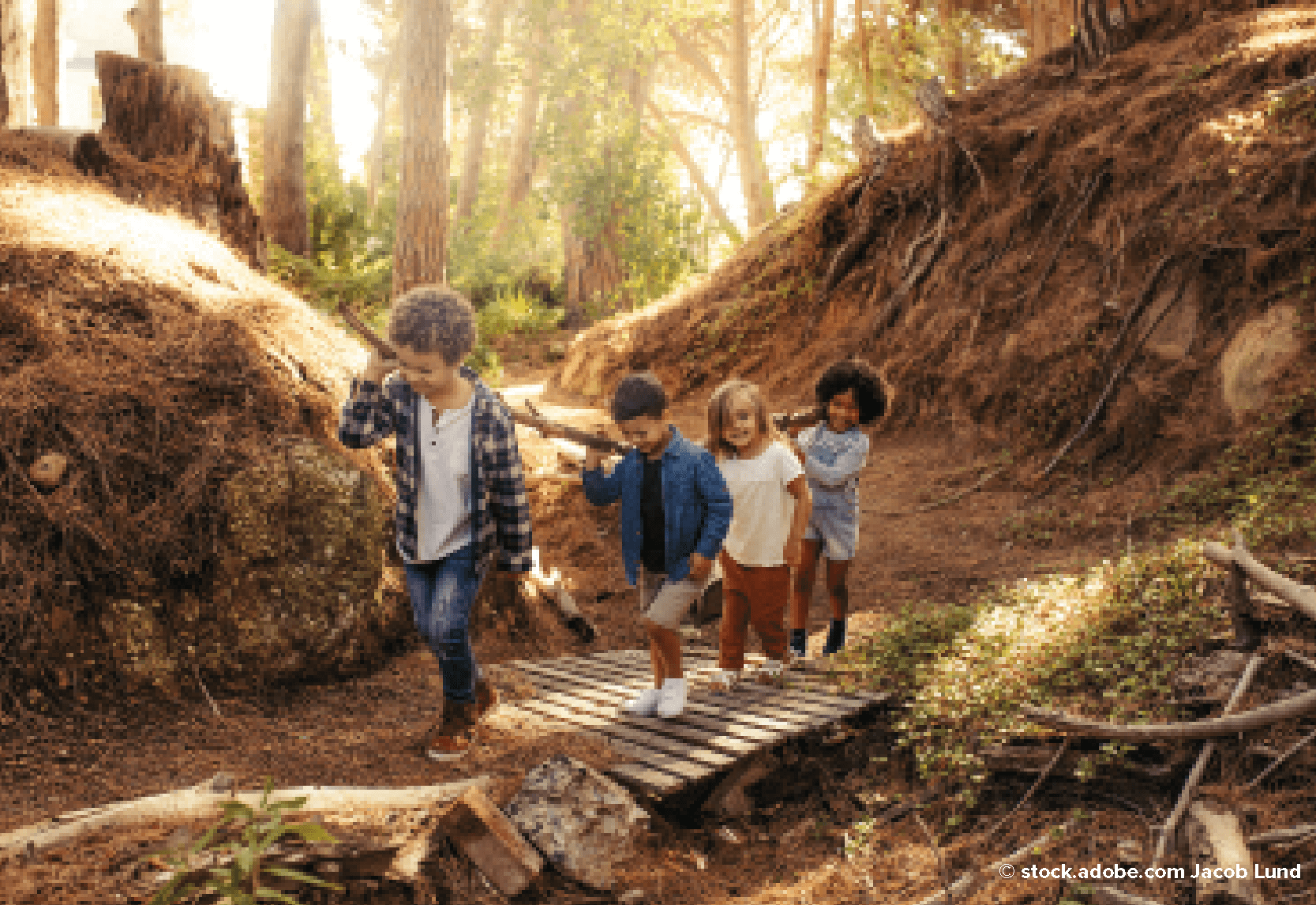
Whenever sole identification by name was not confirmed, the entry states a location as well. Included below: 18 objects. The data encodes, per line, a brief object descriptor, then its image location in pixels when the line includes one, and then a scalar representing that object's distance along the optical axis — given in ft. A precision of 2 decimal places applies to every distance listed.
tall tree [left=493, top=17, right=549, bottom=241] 86.79
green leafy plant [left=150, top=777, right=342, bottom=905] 9.32
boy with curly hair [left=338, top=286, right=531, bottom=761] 13.47
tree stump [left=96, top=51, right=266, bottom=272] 23.12
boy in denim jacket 15.12
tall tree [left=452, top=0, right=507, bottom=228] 81.66
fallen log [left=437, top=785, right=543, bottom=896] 11.87
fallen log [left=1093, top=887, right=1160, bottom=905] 9.89
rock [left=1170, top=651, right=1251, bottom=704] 12.78
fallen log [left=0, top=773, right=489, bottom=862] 10.49
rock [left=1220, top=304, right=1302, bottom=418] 24.18
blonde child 17.33
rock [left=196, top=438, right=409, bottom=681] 16.28
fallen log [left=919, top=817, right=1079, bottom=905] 11.21
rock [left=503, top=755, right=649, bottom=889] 12.49
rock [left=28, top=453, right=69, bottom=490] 15.06
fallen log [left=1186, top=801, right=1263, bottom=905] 9.72
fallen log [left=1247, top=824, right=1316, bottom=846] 10.25
